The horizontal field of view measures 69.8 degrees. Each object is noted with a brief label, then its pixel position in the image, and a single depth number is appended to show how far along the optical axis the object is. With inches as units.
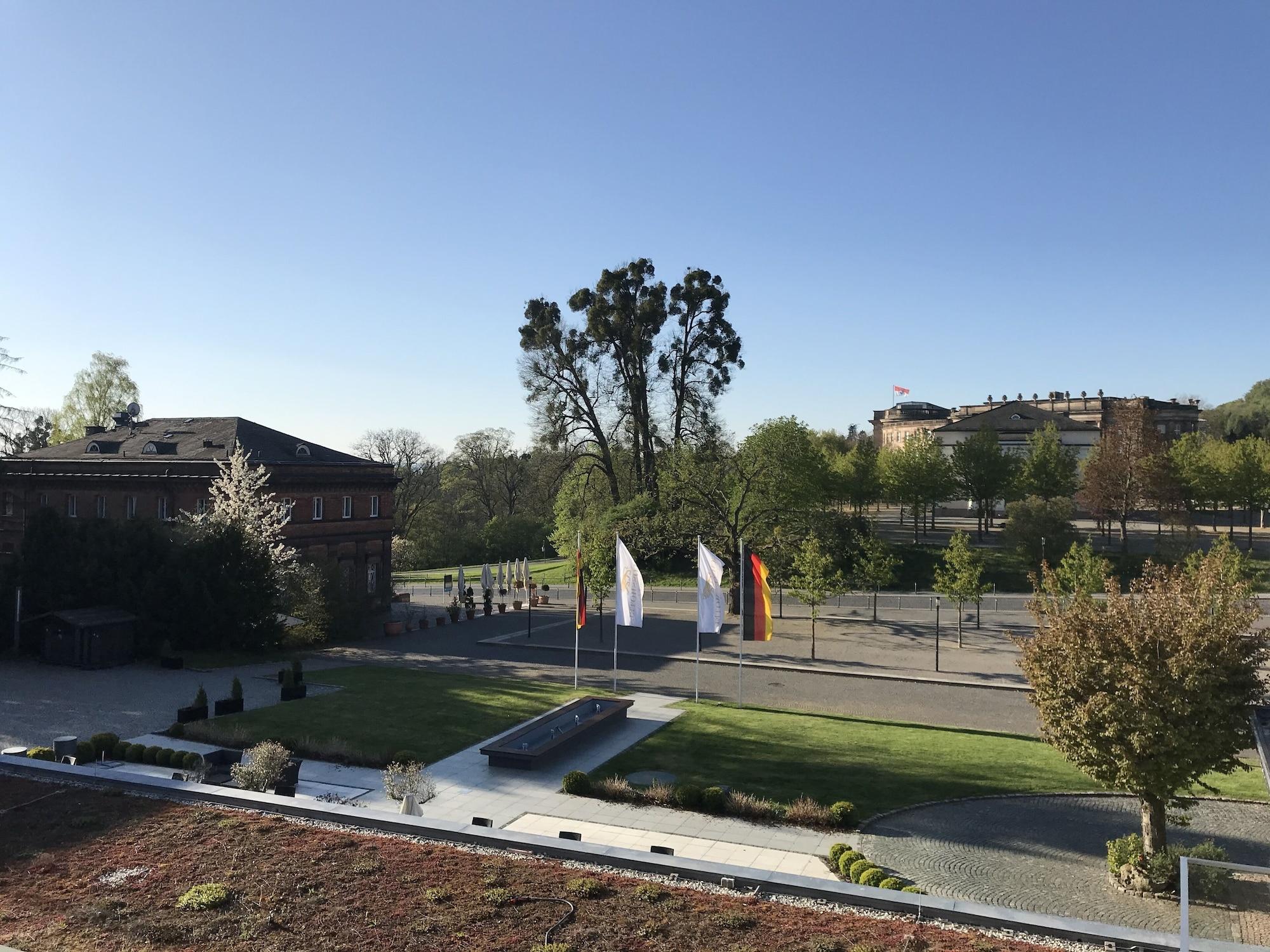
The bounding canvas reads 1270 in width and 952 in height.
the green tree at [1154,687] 540.7
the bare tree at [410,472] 3356.3
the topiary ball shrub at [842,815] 673.0
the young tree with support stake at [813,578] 1454.2
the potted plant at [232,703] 995.3
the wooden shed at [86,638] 1245.7
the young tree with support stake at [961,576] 1499.8
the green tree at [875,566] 1699.1
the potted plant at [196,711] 953.5
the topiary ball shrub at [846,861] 571.8
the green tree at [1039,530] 2145.7
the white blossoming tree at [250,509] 1470.2
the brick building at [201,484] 1713.8
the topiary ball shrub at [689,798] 713.0
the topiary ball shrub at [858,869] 543.5
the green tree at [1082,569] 1469.0
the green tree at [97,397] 2797.7
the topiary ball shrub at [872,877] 529.7
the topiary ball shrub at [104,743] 791.7
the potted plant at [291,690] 1074.1
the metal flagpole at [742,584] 1066.4
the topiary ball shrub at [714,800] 703.7
